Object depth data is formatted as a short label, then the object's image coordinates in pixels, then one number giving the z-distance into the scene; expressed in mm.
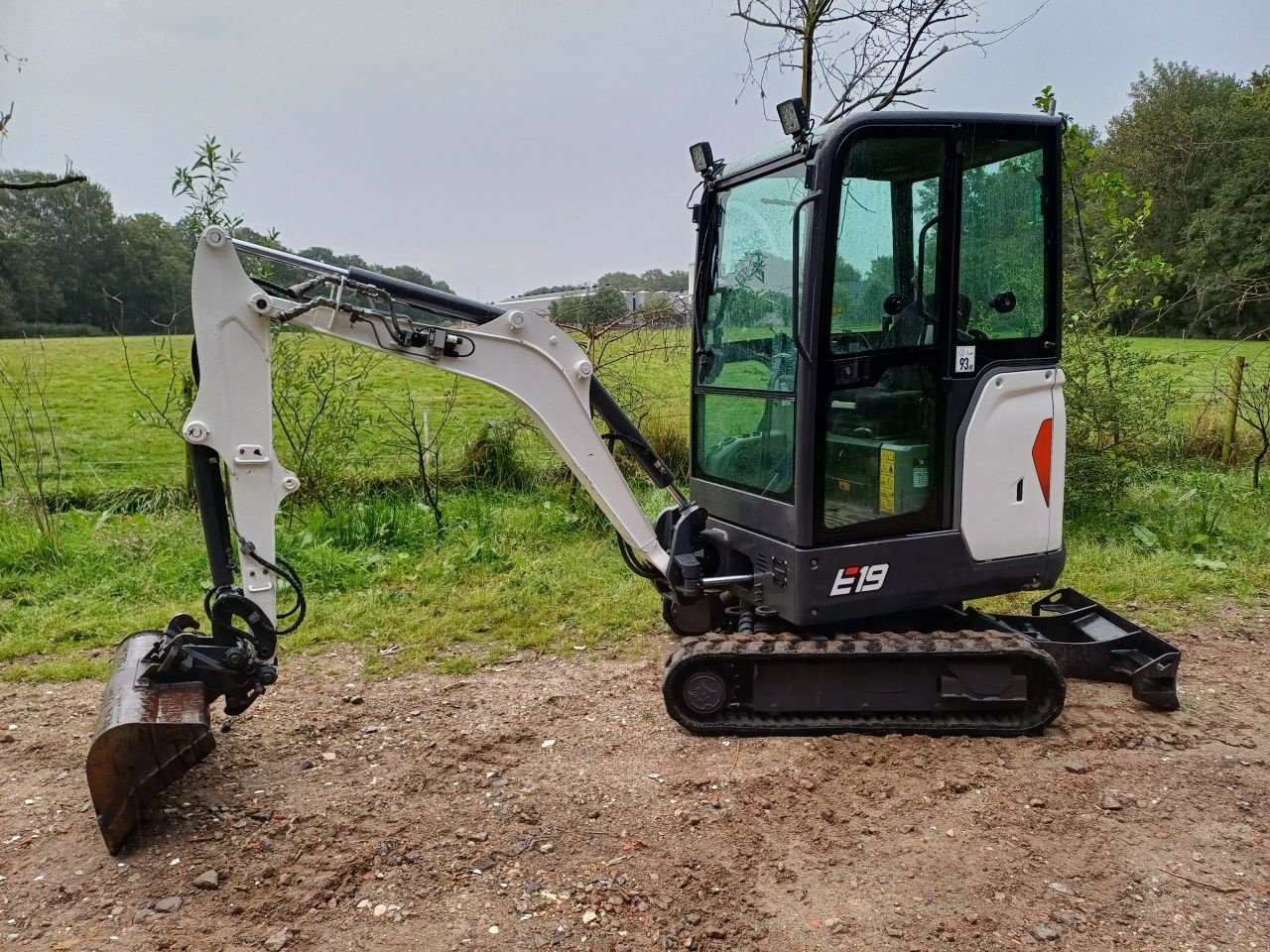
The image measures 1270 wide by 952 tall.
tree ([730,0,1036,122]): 6723
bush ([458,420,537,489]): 8523
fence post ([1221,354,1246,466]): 9195
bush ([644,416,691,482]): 8727
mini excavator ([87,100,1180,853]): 3520
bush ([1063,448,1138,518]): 7527
